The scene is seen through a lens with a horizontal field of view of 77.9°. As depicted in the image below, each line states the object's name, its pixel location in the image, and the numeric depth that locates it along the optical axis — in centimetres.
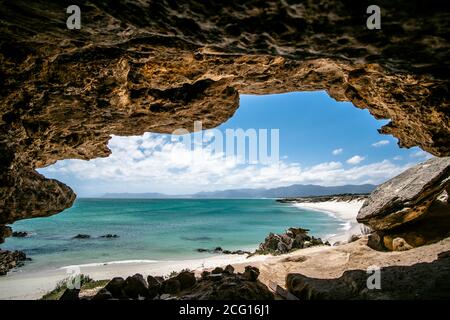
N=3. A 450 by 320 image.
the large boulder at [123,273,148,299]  786
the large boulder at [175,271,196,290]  844
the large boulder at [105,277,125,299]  787
